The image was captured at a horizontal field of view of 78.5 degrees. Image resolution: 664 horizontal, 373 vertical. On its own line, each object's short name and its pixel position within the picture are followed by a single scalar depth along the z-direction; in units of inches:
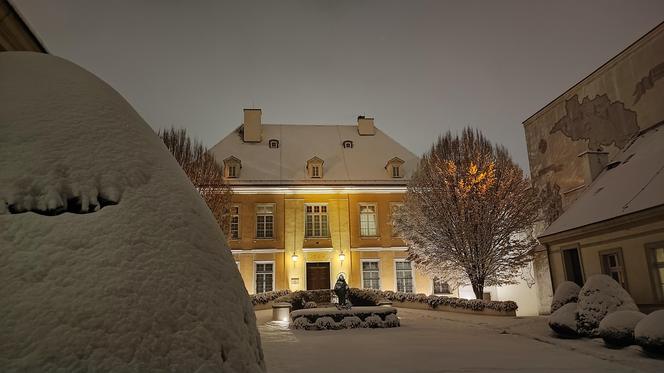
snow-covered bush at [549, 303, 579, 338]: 437.7
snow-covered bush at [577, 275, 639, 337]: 410.9
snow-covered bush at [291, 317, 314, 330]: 566.3
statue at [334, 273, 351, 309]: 609.9
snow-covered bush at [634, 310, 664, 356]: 313.9
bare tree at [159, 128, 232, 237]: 727.1
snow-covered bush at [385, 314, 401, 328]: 578.9
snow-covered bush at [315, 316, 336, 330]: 565.6
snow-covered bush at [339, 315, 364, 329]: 578.2
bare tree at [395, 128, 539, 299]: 711.1
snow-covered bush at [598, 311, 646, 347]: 362.6
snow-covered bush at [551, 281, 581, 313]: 505.4
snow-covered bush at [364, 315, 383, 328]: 578.2
